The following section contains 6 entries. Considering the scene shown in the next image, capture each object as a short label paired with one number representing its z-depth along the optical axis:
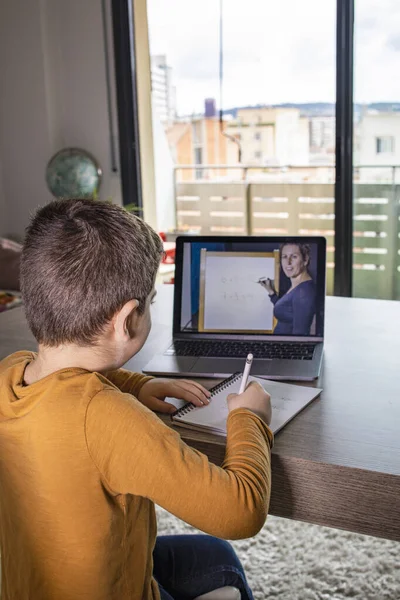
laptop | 1.58
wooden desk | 1.04
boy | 0.87
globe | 4.39
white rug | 1.81
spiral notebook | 1.17
